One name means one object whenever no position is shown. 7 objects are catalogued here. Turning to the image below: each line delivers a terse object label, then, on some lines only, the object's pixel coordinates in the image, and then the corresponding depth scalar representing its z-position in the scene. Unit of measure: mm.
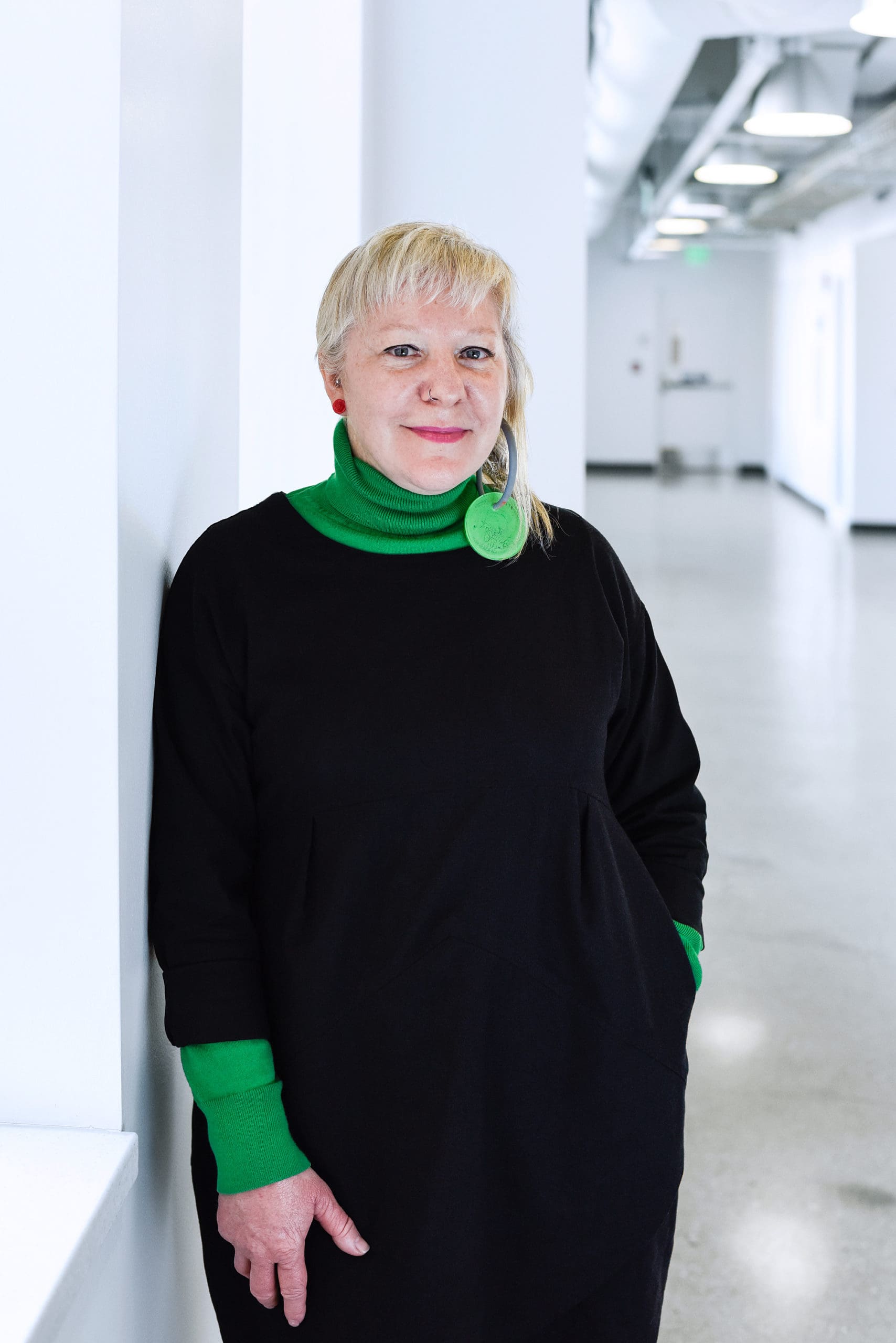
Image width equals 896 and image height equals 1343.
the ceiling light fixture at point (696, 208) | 15430
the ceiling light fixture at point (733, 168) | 12266
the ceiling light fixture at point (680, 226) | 16797
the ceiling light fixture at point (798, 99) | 8953
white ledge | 958
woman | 1292
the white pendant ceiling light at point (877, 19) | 5160
